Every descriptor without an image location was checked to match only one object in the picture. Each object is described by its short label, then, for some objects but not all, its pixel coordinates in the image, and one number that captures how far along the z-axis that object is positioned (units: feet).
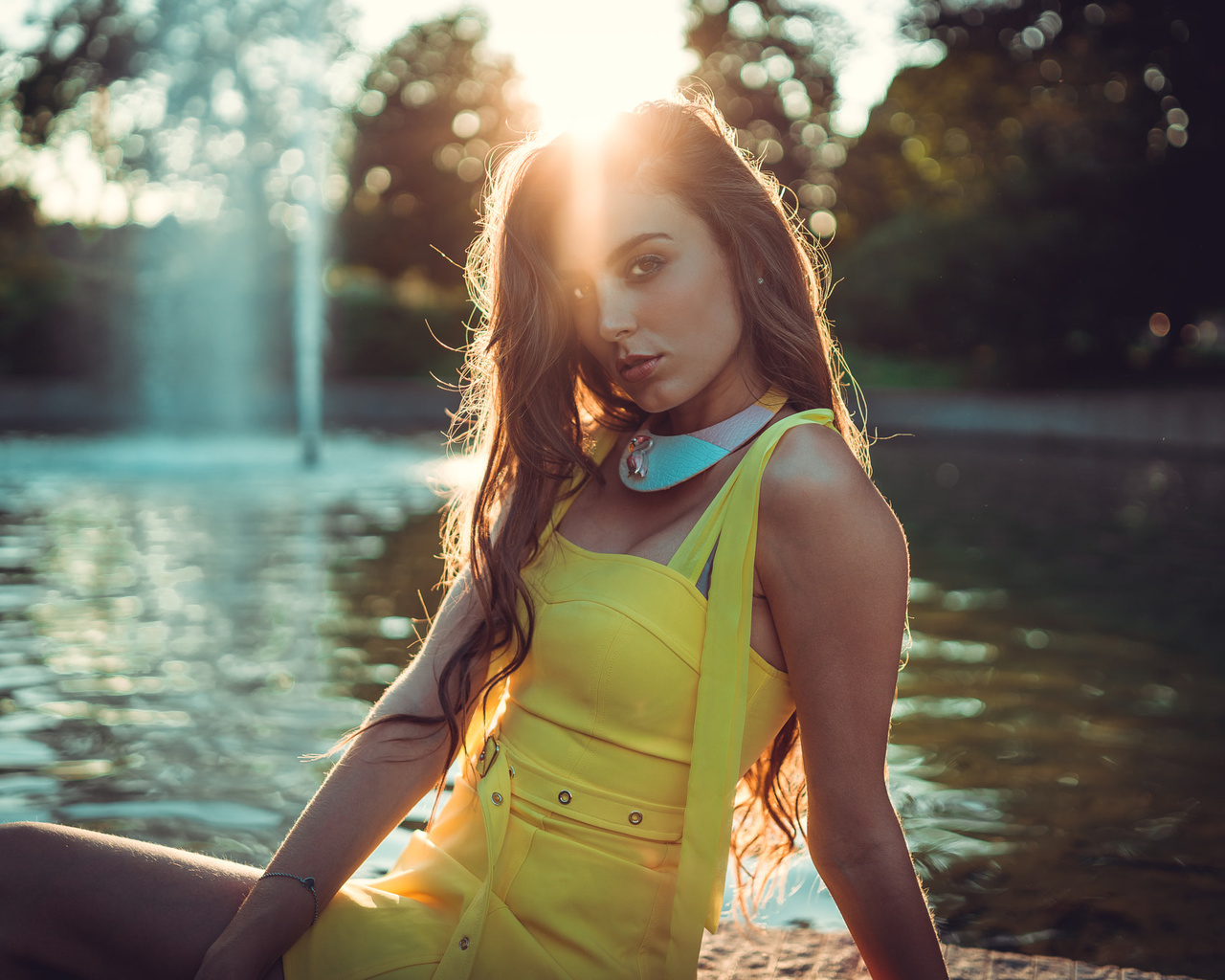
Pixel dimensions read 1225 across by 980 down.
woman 5.15
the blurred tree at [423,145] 126.11
